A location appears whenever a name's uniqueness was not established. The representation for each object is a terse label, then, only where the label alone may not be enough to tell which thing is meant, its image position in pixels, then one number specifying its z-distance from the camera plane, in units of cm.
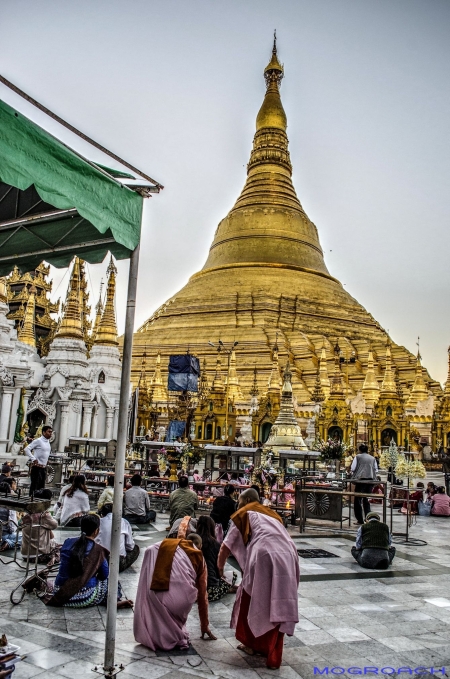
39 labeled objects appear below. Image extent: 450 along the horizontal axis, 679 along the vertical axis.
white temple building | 1805
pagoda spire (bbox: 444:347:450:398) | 3149
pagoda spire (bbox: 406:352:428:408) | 3300
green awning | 385
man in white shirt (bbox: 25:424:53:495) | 1032
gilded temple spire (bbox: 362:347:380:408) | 3362
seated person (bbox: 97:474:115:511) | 866
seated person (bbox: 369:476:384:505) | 1469
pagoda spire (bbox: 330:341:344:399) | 3163
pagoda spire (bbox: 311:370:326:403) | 3230
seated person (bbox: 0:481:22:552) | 783
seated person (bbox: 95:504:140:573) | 642
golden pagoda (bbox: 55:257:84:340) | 2592
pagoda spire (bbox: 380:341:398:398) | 3212
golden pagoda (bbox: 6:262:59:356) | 3959
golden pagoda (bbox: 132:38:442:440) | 3647
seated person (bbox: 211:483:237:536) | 779
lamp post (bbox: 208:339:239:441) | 3093
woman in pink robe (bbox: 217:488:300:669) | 449
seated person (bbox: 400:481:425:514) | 1382
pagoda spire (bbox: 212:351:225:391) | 3247
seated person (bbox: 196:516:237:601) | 620
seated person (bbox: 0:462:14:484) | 958
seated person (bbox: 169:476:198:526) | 838
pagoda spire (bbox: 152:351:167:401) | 3684
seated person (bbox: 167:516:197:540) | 525
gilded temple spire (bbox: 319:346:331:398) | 3462
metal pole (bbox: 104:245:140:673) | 414
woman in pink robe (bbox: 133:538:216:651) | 473
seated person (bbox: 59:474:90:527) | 876
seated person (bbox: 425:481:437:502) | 1561
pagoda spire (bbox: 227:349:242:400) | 3444
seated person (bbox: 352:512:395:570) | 768
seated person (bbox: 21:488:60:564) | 681
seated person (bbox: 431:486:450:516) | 1397
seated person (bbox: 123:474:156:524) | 1008
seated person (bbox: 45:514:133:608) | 559
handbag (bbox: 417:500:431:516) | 1401
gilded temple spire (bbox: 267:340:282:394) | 3309
